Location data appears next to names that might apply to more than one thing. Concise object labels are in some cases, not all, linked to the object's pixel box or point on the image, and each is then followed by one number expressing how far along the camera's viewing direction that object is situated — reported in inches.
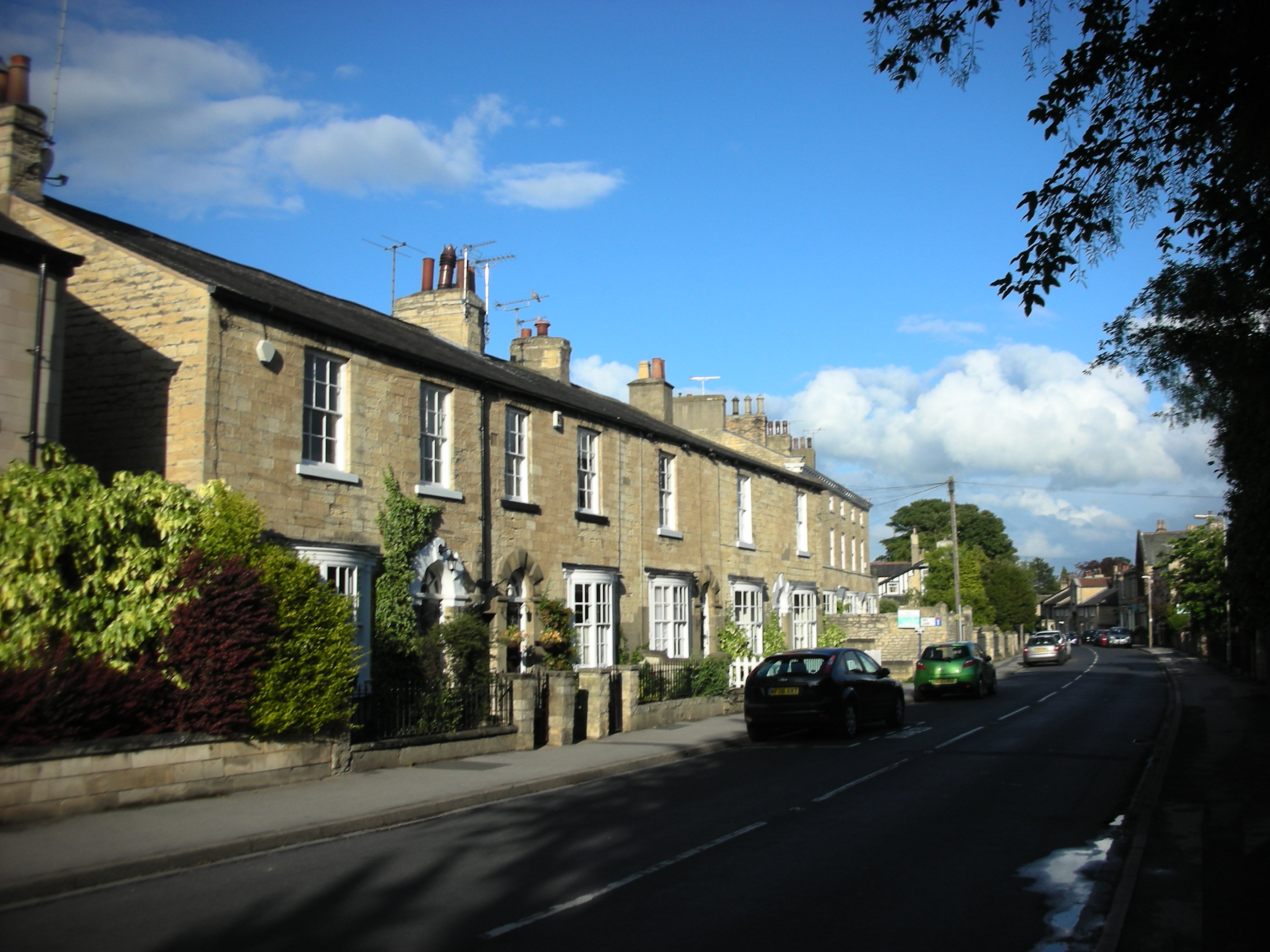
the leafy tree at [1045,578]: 6638.8
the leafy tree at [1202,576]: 1518.2
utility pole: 1728.5
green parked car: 1098.7
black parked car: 708.0
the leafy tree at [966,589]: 2532.0
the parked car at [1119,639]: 3196.4
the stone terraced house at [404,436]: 578.6
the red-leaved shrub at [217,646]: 460.1
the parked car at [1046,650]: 1985.7
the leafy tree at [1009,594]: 2844.5
